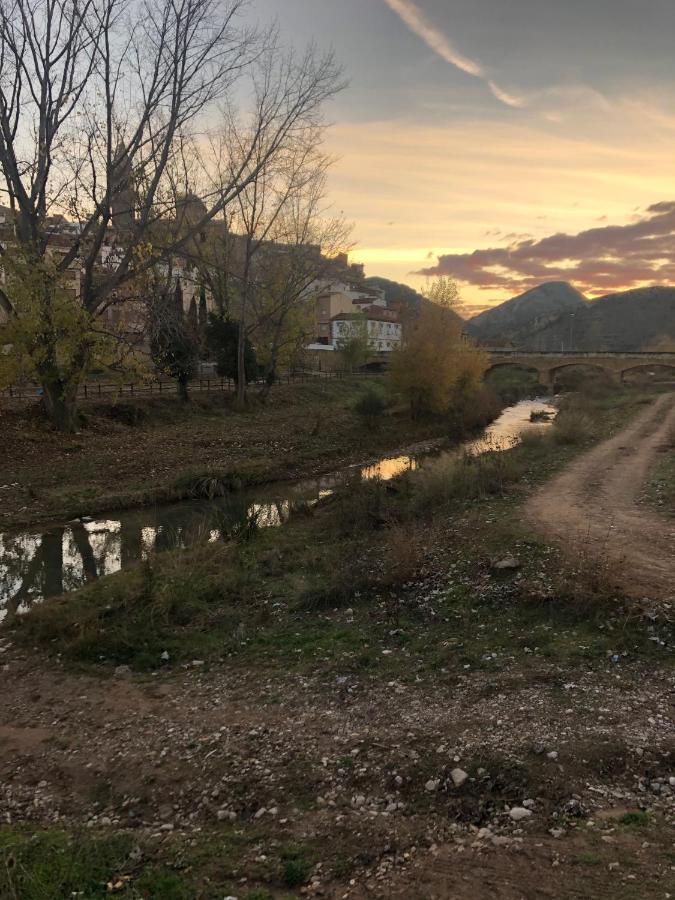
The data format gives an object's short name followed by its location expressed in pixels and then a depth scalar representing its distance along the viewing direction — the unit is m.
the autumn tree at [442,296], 49.62
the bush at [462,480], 17.22
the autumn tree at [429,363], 39.72
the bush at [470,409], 39.67
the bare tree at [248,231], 32.83
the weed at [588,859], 4.44
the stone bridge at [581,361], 66.00
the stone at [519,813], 5.12
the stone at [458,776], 5.64
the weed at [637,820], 4.86
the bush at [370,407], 39.71
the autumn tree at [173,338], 24.50
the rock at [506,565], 10.79
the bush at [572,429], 27.12
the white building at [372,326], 80.25
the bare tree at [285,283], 39.12
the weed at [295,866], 4.62
